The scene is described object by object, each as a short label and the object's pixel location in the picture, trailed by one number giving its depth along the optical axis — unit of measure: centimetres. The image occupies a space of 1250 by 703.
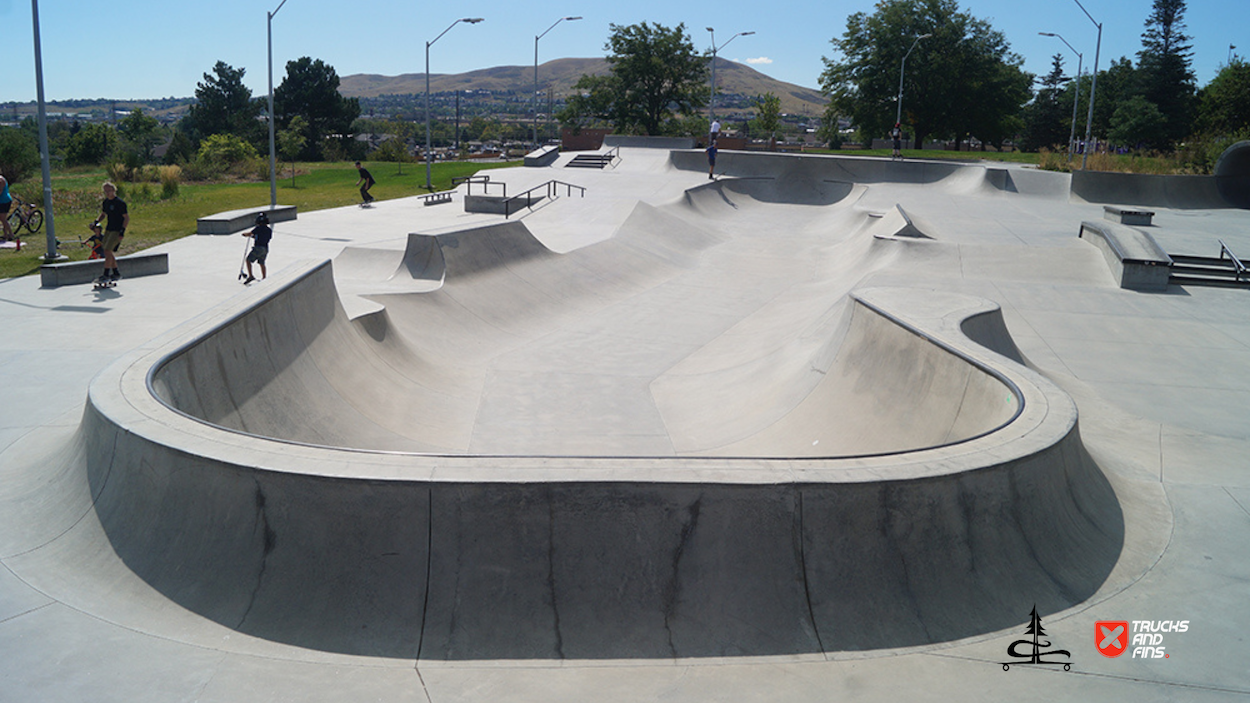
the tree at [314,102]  9544
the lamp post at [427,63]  3403
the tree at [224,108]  9756
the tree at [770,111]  8425
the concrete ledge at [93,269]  1539
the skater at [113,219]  1443
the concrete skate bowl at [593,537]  535
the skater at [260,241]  1585
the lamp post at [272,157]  2664
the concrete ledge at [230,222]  2312
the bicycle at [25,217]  2102
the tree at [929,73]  6569
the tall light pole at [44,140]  1546
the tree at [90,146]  7788
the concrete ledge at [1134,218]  2483
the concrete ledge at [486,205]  2925
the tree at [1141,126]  7569
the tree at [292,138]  6806
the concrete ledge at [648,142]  4956
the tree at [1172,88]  7850
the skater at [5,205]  1836
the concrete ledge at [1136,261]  1734
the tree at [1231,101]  6191
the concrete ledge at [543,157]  4652
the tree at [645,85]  7319
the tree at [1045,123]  10388
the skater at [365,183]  3106
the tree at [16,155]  3725
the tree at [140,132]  9219
